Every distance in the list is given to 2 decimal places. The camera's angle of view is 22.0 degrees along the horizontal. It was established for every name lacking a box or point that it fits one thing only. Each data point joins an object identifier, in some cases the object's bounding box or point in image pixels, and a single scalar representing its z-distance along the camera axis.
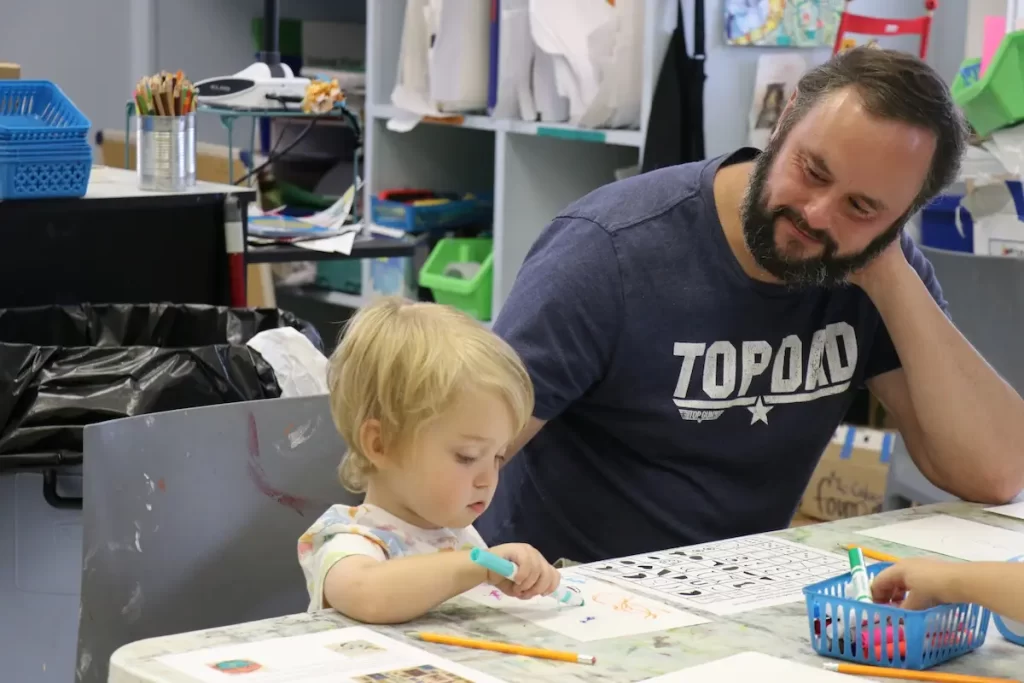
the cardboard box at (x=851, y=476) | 4.09
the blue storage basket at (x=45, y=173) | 2.83
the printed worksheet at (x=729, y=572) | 2.05
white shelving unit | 4.13
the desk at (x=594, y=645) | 1.85
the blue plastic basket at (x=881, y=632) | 1.90
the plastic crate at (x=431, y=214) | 4.82
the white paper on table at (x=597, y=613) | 1.96
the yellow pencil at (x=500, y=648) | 1.88
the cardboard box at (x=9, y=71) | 3.36
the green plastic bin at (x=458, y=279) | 4.63
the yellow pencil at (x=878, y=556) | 2.16
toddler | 2.00
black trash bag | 2.62
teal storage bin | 5.18
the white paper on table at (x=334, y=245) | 3.45
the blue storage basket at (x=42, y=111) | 2.89
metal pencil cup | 3.07
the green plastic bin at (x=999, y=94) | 3.35
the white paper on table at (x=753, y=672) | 1.86
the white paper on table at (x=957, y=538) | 2.20
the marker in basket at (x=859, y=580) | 1.97
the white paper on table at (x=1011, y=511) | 2.37
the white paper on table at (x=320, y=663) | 1.81
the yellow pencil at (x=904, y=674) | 1.88
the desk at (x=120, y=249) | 3.02
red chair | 3.80
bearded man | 2.28
